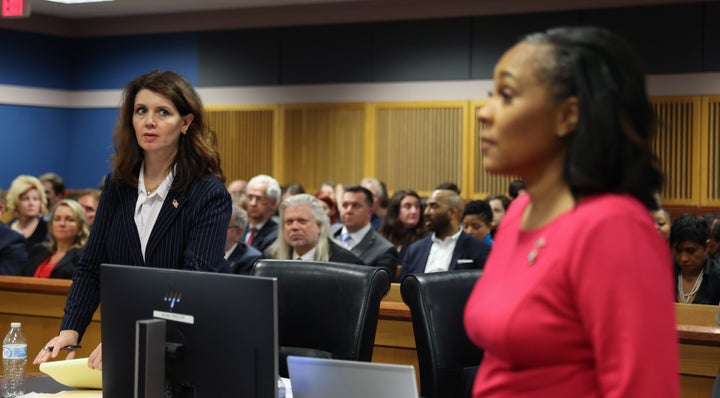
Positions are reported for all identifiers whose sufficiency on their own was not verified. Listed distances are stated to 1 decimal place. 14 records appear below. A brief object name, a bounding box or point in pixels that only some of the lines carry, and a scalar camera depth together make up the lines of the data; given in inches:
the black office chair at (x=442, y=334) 113.0
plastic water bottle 110.6
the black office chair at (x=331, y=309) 119.3
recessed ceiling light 474.9
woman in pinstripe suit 115.6
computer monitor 77.7
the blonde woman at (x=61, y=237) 270.8
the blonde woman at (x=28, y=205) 335.0
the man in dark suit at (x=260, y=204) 330.2
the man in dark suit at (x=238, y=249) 260.5
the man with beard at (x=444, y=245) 273.9
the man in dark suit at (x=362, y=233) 284.0
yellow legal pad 108.3
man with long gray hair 249.0
